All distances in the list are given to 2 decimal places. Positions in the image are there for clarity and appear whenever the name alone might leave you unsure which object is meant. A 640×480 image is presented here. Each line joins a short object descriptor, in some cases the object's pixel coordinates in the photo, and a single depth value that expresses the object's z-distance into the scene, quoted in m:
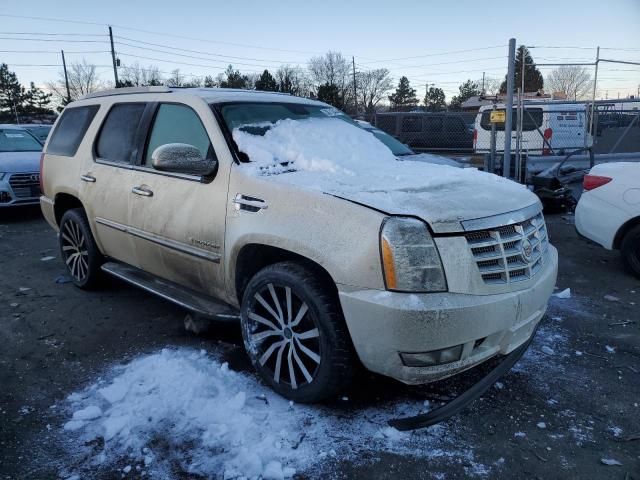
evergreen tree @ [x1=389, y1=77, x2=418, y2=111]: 77.00
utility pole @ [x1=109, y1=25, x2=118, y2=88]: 35.81
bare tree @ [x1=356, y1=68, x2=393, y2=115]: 74.69
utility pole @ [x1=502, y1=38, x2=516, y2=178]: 7.85
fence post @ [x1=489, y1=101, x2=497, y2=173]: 9.68
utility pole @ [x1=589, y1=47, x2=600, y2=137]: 9.47
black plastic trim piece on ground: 2.61
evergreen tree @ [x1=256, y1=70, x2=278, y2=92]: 44.17
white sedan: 5.23
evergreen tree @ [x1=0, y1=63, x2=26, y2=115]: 67.75
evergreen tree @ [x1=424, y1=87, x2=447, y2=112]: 79.66
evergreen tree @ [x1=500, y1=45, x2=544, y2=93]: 52.17
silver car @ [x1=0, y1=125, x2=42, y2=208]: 8.73
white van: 11.88
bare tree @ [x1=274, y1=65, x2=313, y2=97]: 57.33
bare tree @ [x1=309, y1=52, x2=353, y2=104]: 70.44
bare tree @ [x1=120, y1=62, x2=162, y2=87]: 64.31
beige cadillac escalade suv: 2.40
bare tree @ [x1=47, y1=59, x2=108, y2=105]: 67.50
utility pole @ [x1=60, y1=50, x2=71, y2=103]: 53.31
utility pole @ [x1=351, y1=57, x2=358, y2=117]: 60.49
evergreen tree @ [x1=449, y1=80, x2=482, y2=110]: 75.94
